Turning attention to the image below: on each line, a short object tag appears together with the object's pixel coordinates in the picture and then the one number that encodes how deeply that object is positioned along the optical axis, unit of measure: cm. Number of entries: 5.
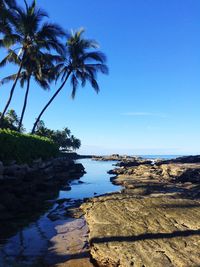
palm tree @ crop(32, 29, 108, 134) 2123
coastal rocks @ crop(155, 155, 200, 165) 2561
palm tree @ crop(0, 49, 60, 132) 1883
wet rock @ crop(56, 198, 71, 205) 1002
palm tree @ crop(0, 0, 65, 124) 1694
